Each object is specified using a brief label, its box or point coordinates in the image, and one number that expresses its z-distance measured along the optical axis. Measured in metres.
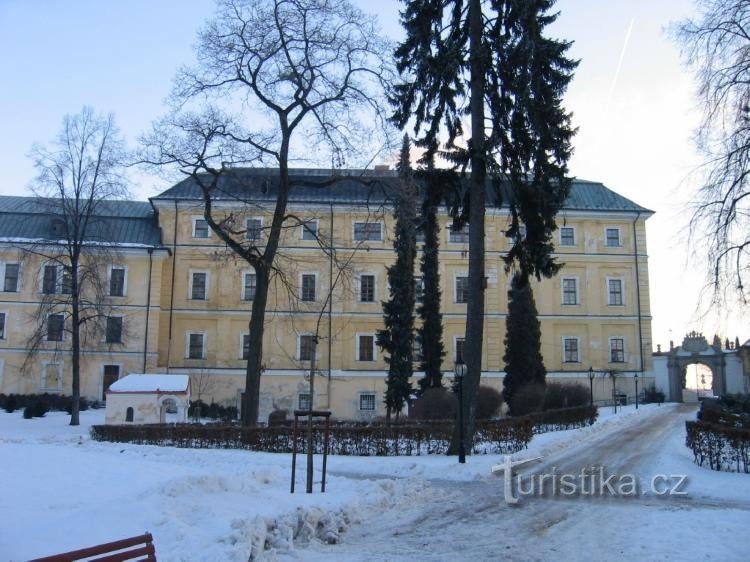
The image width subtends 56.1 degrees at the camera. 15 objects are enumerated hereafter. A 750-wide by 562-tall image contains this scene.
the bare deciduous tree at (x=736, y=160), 14.92
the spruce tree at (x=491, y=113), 18.39
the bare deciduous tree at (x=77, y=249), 32.97
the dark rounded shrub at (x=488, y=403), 30.25
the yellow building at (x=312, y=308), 45.16
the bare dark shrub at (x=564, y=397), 35.12
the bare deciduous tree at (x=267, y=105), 22.20
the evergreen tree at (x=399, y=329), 38.59
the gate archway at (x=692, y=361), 55.91
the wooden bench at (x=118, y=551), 5.03
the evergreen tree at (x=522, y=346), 40.25
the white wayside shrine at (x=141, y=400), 30.97
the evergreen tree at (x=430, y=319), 39.81
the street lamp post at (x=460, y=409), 17.33
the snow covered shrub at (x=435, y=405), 29.64
